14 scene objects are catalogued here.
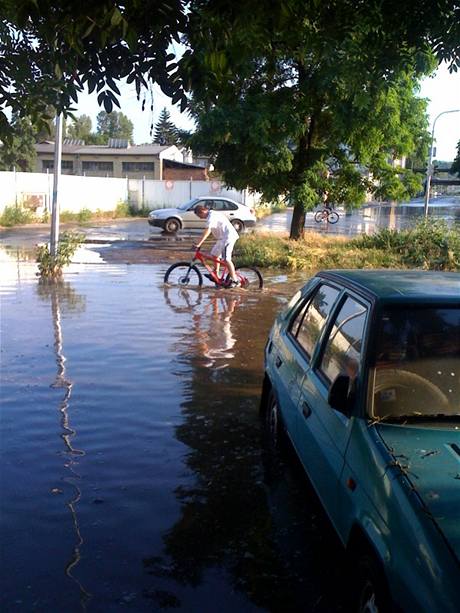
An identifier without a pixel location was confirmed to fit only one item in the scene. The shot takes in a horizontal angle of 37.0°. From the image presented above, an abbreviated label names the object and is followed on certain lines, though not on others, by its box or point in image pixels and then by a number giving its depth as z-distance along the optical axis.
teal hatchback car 2.46
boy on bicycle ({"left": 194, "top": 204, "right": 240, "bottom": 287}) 12.73
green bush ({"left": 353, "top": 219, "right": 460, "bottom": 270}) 15.90
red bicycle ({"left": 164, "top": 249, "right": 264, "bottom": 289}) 13.09
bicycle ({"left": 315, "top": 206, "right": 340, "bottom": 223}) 36.72
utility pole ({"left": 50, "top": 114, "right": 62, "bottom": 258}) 14.12
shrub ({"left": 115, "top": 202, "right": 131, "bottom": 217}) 39.51
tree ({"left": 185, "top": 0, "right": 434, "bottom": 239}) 16.52
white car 29.00
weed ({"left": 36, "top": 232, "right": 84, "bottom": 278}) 14.12
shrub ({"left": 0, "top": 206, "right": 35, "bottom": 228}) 28.62
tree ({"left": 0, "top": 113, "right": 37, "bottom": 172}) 61.94
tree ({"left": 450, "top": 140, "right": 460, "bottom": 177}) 114.06
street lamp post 27.72
